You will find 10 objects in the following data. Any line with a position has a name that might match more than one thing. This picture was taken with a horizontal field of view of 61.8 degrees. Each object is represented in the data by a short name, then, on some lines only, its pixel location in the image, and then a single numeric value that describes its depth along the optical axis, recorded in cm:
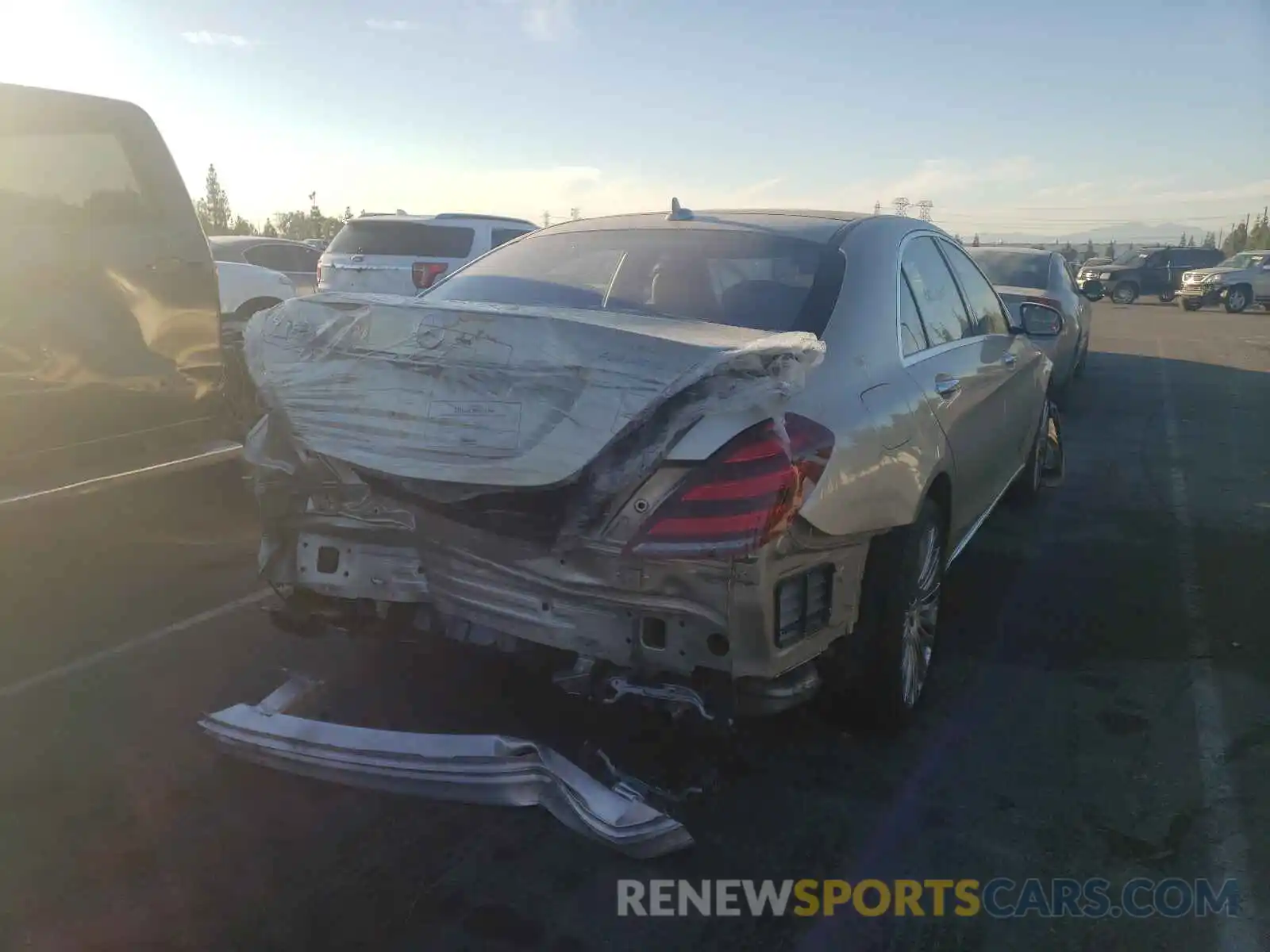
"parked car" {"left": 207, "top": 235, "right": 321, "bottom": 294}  1530
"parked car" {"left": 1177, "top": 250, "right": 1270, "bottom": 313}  3061
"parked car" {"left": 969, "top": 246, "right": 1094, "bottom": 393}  1120
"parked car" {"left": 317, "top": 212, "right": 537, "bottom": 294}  1191
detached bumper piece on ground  294
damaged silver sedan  277
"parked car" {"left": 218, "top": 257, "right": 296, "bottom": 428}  1141
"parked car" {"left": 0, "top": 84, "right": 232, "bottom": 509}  450
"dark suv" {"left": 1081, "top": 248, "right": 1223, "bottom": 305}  3650
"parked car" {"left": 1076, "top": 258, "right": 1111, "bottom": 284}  3559
